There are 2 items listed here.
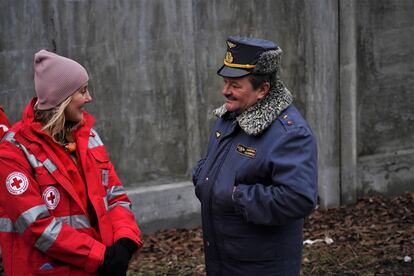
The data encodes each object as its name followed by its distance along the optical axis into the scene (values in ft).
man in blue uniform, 11.22
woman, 10.82
